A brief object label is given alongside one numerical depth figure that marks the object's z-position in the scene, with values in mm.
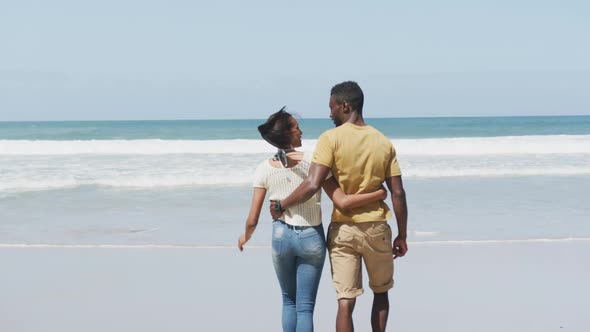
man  3436
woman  3523
